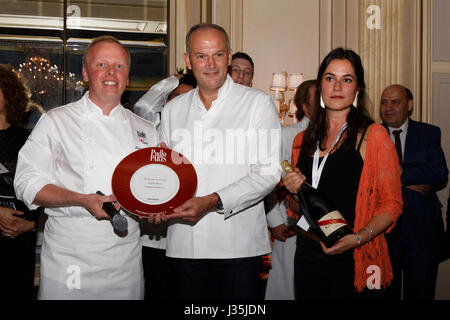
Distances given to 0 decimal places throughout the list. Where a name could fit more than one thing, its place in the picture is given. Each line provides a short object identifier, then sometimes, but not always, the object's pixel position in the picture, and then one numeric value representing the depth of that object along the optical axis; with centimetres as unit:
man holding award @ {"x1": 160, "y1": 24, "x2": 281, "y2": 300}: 180
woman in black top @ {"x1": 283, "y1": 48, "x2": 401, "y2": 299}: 170
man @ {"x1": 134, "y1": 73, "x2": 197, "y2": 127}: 267
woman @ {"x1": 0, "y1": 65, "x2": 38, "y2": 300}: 226
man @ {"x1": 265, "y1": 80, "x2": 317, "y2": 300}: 282
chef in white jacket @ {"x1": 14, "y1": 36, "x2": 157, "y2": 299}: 168
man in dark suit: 304
